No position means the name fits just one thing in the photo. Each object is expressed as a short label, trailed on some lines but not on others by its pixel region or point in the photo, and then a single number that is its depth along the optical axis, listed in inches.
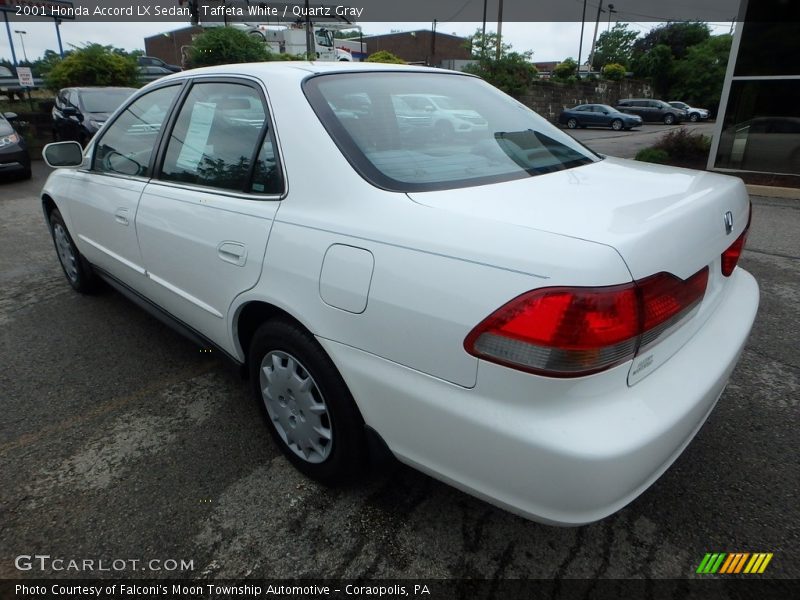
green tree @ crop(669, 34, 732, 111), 1466.5
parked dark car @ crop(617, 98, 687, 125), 1238.9
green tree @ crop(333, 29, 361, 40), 2207.2
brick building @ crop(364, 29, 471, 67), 2507.4
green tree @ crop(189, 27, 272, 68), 625.3
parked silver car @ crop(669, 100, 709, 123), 1288.1
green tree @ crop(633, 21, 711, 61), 1838.1
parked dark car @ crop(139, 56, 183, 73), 1076.5
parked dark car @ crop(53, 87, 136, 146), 422.6
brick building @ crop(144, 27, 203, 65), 2300.2
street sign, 538.3
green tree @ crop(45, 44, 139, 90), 590.2
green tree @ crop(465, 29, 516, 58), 929.5
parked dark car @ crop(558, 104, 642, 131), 1070.4
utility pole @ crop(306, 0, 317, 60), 1012.5
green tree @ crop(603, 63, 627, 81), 1551.4
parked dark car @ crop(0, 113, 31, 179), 372.5
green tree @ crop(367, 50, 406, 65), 1061.8
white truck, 1177.4
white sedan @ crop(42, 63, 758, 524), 54.0
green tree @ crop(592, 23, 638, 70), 2175.2
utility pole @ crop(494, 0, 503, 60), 929.5
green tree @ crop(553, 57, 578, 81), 1463.5
